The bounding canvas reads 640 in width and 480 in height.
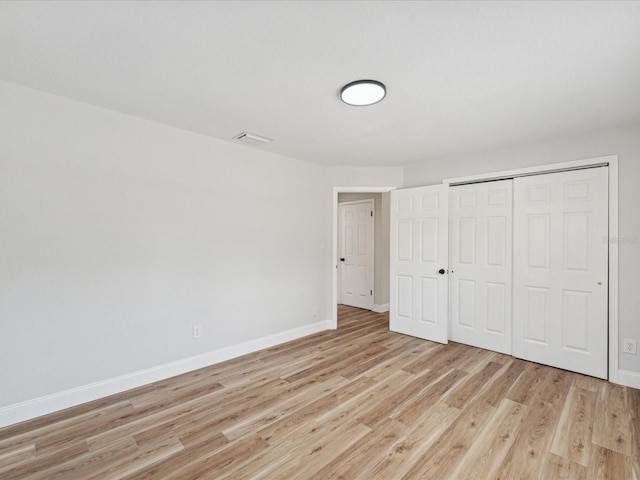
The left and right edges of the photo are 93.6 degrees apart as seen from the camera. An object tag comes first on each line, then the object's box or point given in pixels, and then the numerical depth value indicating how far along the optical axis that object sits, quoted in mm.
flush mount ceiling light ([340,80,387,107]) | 2133
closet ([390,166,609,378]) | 3070
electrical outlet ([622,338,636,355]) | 2838
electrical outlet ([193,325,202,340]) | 3172
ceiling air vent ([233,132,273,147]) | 3214
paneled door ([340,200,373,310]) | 5844
